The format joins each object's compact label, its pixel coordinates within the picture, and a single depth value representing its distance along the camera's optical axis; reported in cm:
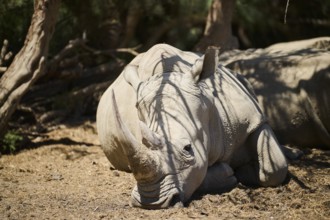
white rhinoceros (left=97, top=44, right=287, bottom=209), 848
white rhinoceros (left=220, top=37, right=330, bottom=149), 1262
